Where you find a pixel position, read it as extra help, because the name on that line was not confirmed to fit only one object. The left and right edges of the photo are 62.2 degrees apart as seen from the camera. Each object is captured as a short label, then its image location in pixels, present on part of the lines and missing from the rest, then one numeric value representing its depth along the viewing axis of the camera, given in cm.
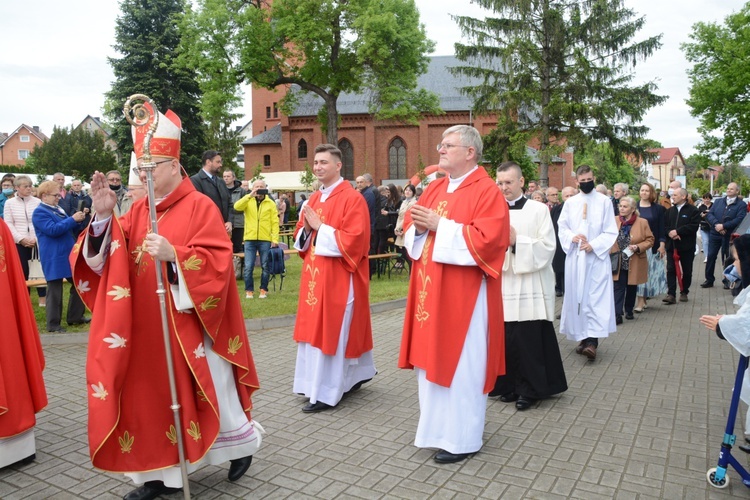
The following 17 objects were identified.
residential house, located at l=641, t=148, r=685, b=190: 11325
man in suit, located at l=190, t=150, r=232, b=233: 989
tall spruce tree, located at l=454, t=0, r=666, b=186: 3067
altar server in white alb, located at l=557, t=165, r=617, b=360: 731
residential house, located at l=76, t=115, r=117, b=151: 8809
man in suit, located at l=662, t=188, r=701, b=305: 1223
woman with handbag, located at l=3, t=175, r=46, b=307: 954
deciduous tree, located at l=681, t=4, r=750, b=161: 3084
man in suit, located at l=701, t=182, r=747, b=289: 1328
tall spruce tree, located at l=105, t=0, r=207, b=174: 3622
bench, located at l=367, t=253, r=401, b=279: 1389
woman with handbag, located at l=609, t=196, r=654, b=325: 960
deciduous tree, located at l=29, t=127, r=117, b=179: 5059
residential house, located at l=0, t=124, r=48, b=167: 8550
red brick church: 5341
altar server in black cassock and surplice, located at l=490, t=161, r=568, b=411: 572
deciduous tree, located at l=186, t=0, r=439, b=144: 3472
